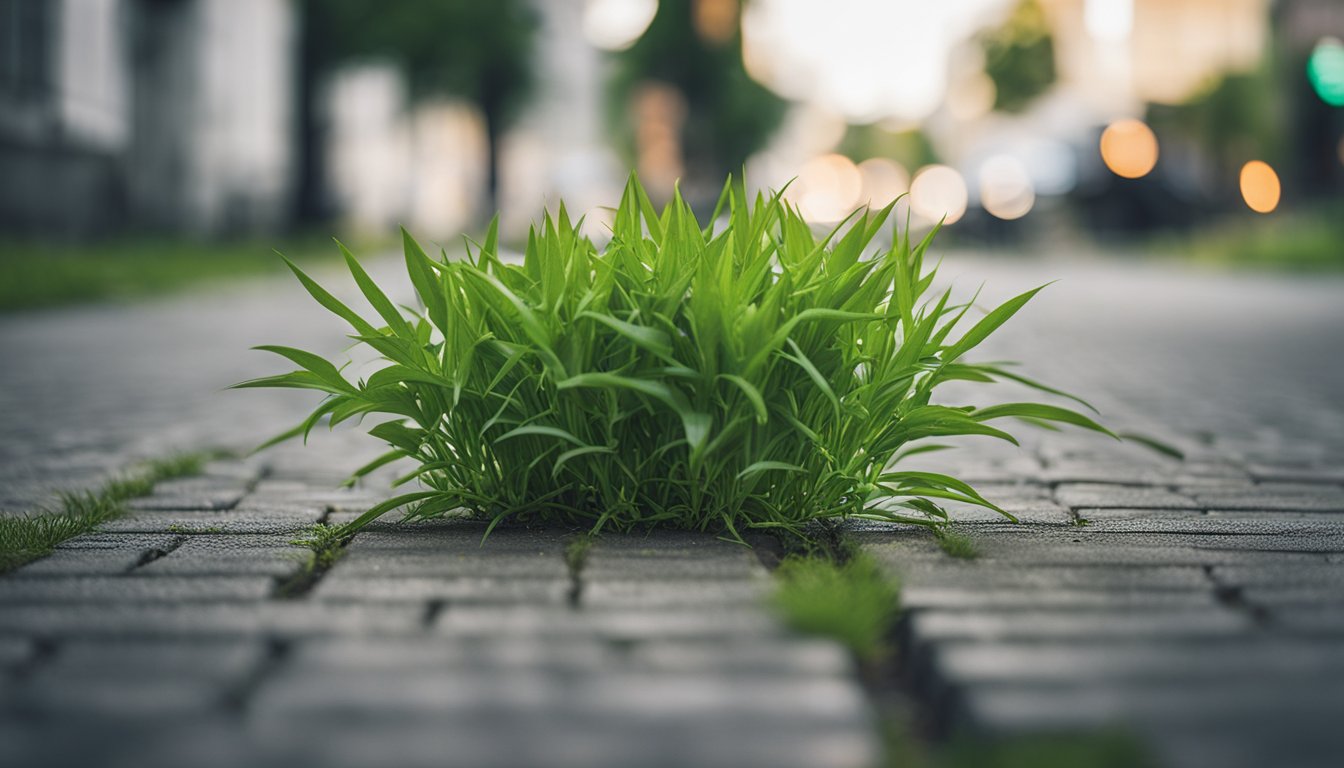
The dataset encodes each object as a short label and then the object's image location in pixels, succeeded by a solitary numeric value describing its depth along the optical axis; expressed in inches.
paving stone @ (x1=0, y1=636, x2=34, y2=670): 78.7
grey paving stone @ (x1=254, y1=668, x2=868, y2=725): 69.9
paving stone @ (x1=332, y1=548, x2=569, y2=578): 97.9
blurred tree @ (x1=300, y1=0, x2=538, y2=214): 986.1
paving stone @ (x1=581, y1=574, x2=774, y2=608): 89.4
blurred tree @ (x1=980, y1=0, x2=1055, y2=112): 1808.6
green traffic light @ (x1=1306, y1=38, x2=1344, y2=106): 559.2
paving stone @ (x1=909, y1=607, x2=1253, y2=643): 82.3
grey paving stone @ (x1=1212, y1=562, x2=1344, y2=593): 96.3
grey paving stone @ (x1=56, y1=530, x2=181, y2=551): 110.0
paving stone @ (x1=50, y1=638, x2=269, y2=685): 76.2
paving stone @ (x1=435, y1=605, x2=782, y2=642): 82.7
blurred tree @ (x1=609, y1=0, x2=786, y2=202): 959.6
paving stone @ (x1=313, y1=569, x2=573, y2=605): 91.0
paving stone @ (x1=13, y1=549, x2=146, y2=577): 100.5
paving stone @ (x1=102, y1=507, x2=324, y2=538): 118.3
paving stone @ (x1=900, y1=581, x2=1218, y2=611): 89.0
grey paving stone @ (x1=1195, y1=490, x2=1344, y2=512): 133.2
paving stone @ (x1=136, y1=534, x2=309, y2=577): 100.3
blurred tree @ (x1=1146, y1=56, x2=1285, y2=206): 1557.6
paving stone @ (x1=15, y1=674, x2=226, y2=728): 70.2
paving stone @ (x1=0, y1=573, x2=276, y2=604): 92.1
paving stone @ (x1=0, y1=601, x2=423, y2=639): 83.9
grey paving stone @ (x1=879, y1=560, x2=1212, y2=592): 94.7
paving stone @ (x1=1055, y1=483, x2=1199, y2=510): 133.6
